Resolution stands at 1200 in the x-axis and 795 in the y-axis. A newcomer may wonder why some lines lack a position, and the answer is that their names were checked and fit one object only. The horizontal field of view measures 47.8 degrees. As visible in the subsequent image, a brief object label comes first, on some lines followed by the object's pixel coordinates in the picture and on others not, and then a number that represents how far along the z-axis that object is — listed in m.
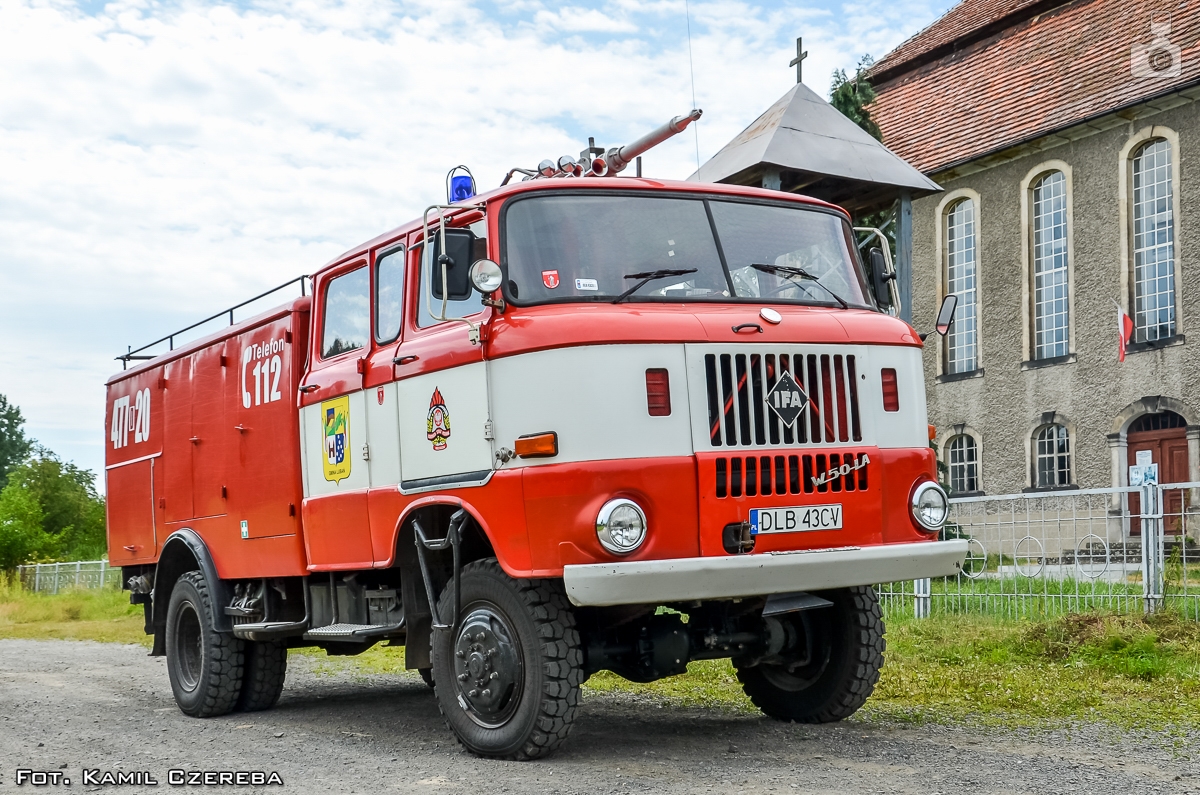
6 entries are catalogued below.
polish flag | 25.16
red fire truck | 6.21
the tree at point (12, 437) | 95.06
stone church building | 24.70
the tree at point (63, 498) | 51.75
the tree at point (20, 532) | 40.69
